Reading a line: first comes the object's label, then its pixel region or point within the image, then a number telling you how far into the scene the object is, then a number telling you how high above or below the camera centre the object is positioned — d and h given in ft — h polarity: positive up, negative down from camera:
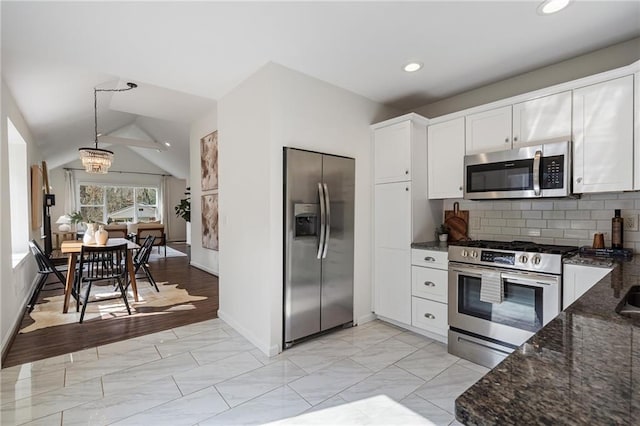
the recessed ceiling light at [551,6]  6.39 +4.20
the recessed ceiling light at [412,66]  9.11 +4.20
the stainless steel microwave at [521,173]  7.91 +0.94
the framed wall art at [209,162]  18.37 +2.88
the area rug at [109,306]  11.78 -4.15
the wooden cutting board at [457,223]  11.10 -0.58
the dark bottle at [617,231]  7.66 -0.62
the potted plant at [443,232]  10.71 -0.89
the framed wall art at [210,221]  19.02 -0.78
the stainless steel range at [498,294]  7.45 -2.26
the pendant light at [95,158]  16.70 +2.80
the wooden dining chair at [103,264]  12.08 -2.28
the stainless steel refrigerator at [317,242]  9.25 -1.08
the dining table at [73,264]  12.60 -2.35
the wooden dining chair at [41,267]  12.84 -2.45
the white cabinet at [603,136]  7.09 +1.66
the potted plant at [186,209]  25.62 -0.01
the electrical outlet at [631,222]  7.80 -0.41
